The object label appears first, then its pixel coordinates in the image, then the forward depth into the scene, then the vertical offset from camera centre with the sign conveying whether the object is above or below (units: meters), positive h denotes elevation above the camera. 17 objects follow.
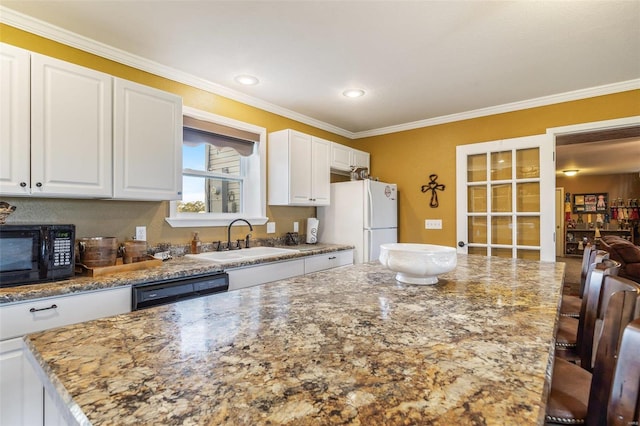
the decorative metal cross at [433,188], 3.99 +0.32
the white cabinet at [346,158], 3.94 +0.72
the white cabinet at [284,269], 2.43 -0.48
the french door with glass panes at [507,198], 3.29 +0.17
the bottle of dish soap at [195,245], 2.77 -0.27
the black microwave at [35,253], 1.58 -0.20
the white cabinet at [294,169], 3.36 +0.48
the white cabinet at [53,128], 1.73 +0.50
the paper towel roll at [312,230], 3.84 -0.19
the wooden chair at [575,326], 1.31 -0.57
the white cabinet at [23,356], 1.48 -0.66
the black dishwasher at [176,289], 1.87 -0.47
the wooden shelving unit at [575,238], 9.61 -0.75
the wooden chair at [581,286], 1.82 -0.47
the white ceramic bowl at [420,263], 1.36 -0.21
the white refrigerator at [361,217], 3.64 -0.04
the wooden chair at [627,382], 0.53 -0.28
